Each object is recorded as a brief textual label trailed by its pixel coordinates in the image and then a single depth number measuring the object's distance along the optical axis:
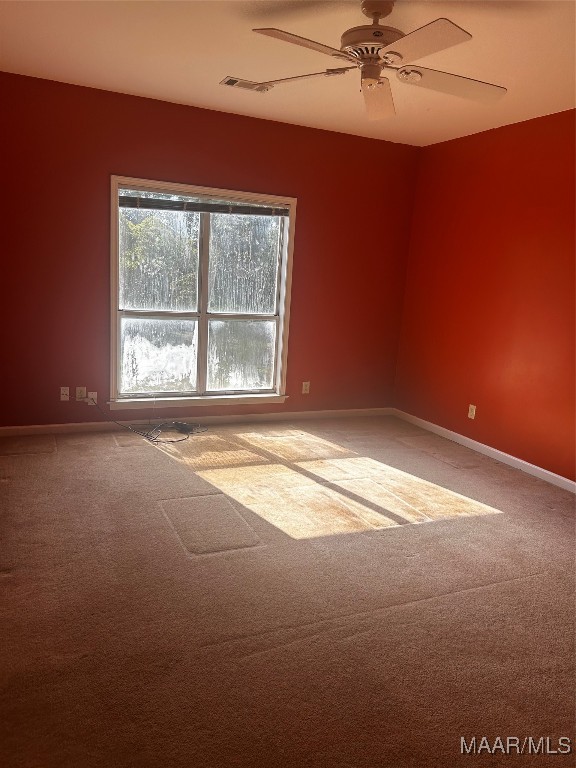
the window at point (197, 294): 4.37
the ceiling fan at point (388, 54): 2.10
